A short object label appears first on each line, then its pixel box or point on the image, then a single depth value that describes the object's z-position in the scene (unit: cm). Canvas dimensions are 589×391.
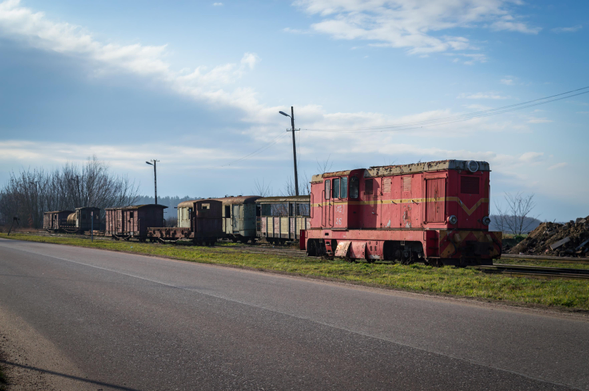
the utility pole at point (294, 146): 3303
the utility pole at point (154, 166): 6142
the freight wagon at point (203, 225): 3300
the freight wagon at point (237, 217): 3384
